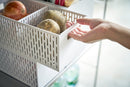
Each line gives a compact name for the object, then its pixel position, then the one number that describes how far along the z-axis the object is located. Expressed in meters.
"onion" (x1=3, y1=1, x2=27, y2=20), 0.83
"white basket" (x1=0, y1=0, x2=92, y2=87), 0.71
